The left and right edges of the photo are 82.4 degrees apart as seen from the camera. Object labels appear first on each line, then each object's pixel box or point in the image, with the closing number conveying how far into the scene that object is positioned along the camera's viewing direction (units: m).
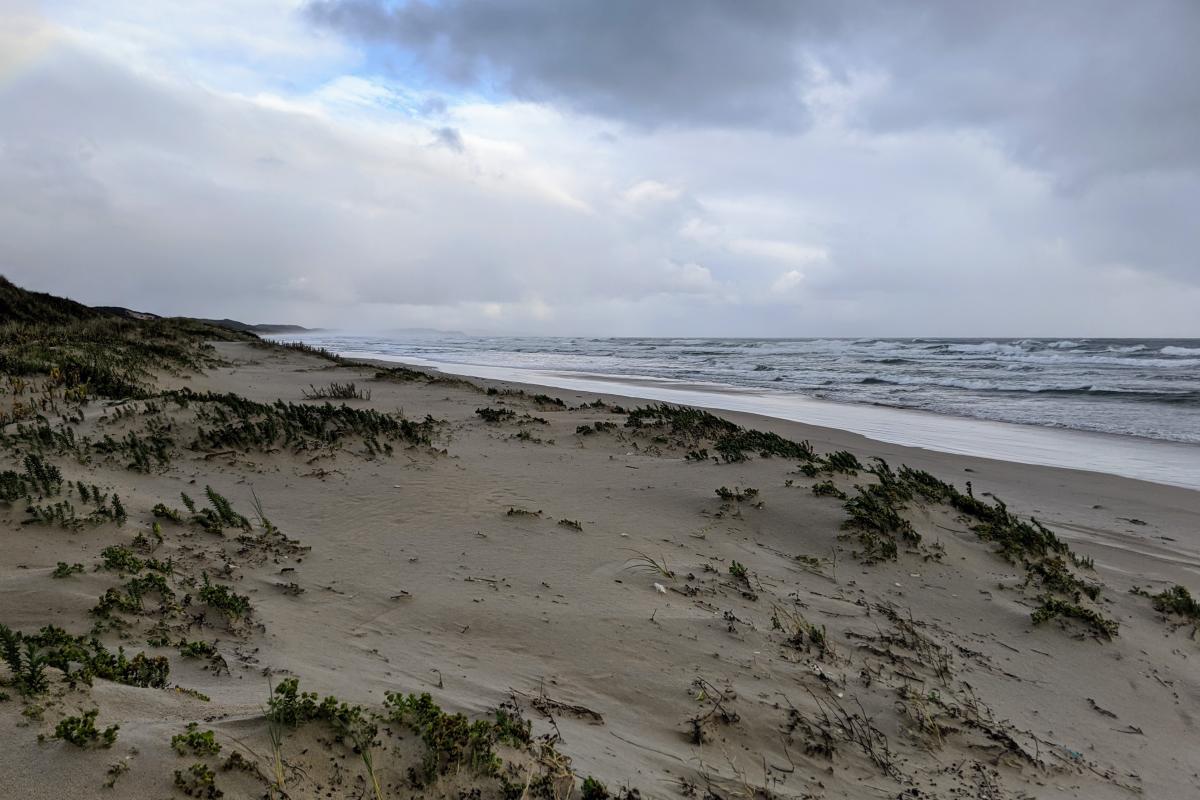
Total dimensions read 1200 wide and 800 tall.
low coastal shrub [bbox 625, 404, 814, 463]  8.34
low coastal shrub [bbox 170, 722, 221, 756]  2.13
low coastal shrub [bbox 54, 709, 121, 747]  2.07
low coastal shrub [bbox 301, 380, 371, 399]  12.37
